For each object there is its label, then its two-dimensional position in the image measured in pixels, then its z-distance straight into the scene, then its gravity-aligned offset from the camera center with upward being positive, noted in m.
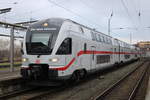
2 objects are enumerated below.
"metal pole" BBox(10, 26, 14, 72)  14.26 +0.48
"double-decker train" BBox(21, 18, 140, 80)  10.16 +0.13
